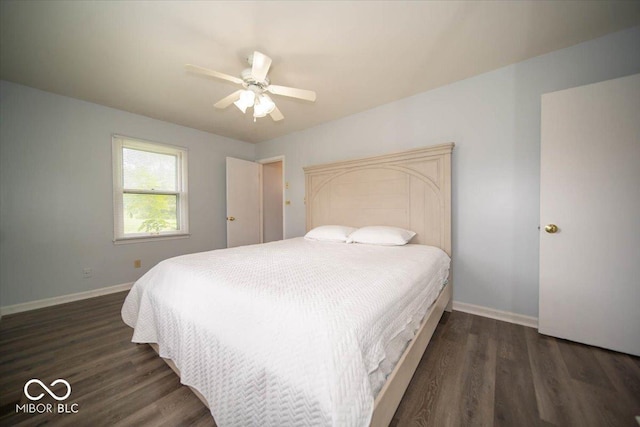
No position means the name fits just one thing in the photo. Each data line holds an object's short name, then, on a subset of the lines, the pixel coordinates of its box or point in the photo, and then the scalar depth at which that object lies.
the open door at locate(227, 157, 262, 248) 3.90
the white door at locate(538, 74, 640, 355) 1.55
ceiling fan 1.64
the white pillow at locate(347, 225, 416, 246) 2.29
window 2.96
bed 0.76
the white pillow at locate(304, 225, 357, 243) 2.65
